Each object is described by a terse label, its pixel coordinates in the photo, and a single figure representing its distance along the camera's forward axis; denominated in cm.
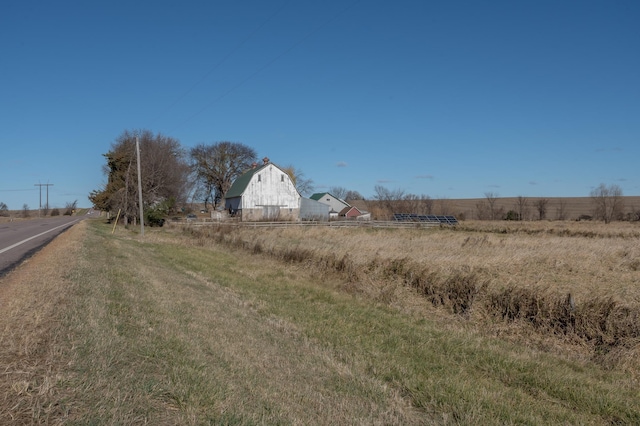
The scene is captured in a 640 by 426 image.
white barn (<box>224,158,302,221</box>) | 6284
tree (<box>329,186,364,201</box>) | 12925
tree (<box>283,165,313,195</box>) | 10074
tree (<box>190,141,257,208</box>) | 8800
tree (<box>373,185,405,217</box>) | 8494
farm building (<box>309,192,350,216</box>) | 9056
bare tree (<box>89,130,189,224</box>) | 5075
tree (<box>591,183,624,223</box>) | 7362
